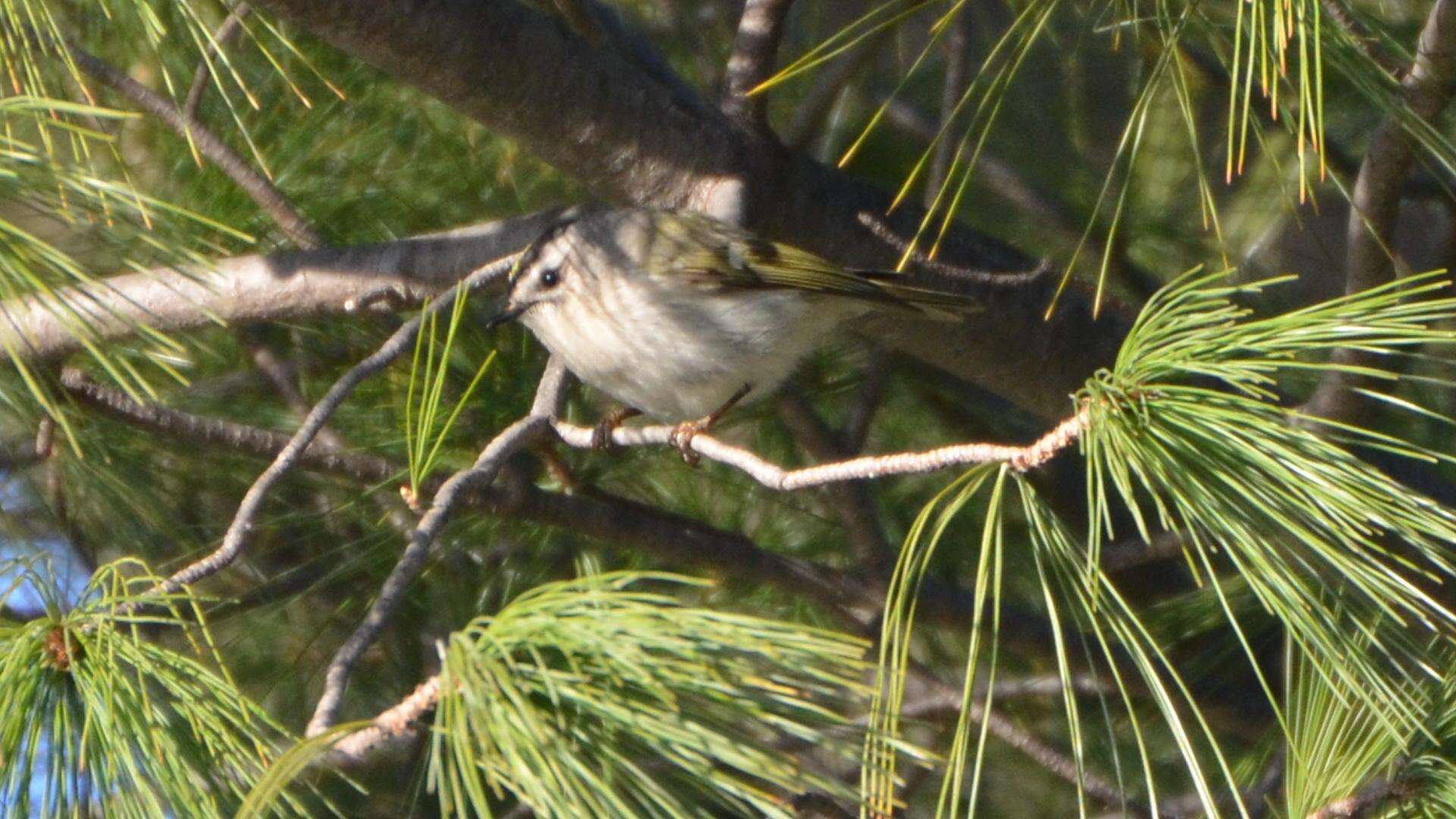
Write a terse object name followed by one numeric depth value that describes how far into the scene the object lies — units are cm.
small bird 419
